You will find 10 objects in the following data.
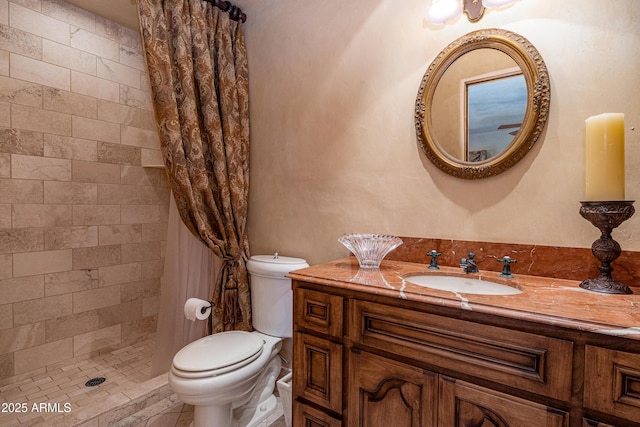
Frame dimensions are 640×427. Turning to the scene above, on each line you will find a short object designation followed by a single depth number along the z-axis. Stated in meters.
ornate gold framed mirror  1.25
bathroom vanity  0.75
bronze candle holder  0.98
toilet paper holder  1.79
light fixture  1.33
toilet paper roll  1.75
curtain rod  2.01
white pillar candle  1.00
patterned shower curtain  1.74
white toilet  1.39
